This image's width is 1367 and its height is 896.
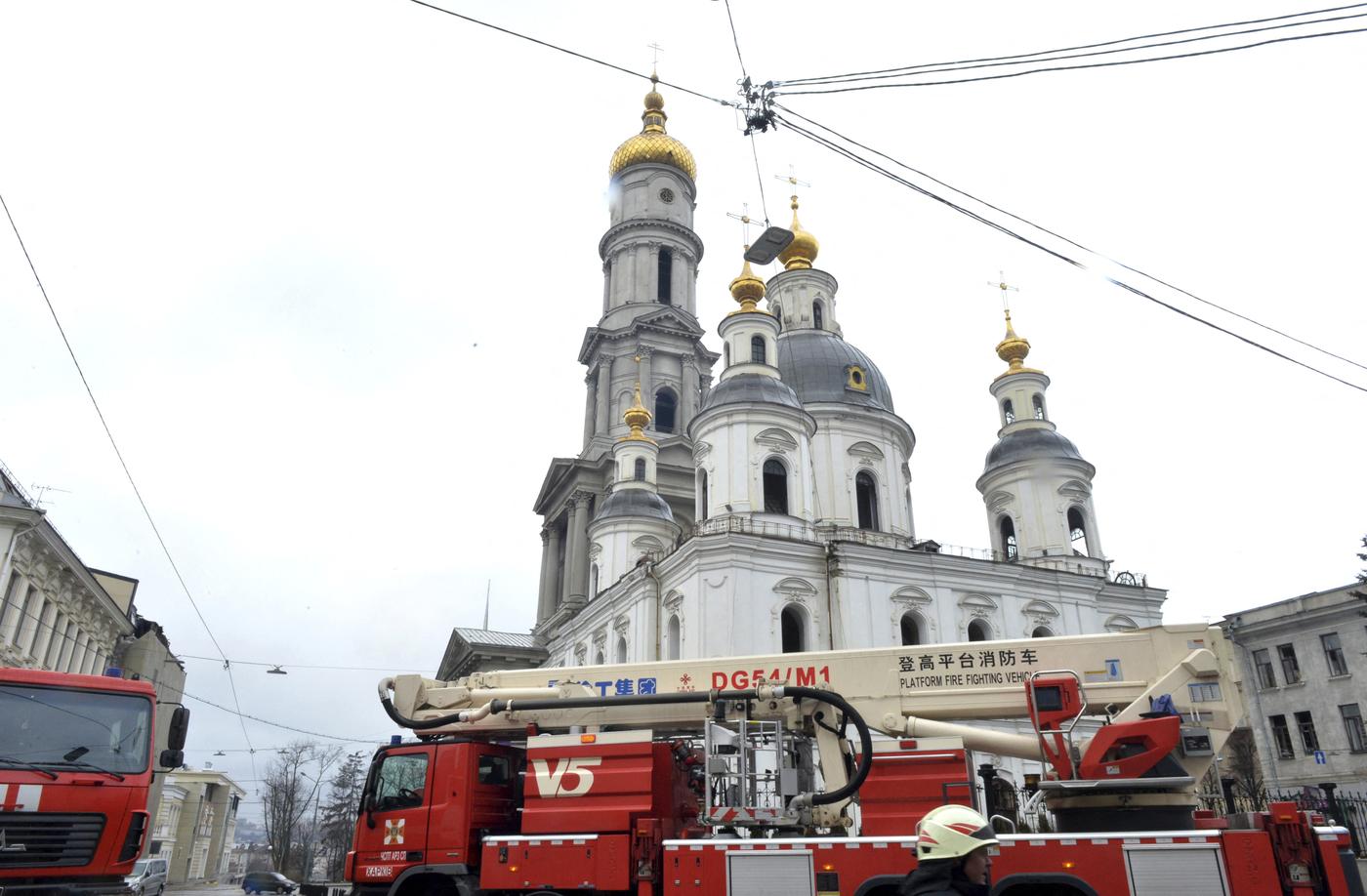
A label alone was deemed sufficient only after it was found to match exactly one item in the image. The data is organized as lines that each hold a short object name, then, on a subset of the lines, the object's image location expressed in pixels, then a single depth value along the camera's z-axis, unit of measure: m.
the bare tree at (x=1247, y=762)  24.78
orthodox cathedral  29.39
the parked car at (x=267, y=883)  41.06
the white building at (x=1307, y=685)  32.50
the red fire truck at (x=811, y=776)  8.30
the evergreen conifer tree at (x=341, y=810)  50.56
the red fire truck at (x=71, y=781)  8.88
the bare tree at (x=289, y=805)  54.19
